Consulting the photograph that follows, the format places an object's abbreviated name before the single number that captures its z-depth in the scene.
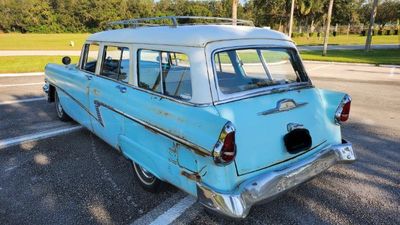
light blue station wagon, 2.55
